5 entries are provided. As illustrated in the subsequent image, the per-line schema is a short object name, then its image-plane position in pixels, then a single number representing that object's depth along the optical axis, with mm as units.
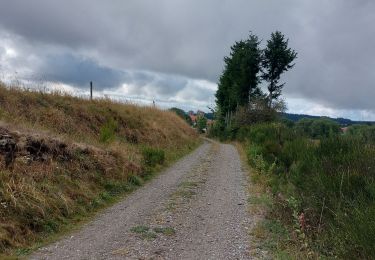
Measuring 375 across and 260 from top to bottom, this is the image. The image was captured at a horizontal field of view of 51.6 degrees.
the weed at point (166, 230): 7695
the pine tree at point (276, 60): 42750
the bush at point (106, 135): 15456
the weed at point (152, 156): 16281
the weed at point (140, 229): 7727
